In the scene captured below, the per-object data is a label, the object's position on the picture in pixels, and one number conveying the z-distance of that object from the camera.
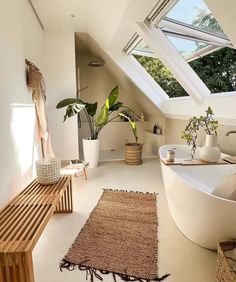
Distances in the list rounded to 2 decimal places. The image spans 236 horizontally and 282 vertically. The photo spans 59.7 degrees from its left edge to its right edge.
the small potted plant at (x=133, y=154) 4.68
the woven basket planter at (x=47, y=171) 2.33
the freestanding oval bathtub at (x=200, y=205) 1.55
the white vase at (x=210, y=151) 2.51
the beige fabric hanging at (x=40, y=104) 2.77
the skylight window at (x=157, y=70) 3.99
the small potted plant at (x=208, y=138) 2.52
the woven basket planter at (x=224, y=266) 1.30
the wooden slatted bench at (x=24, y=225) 1.27
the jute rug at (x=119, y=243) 1.70
